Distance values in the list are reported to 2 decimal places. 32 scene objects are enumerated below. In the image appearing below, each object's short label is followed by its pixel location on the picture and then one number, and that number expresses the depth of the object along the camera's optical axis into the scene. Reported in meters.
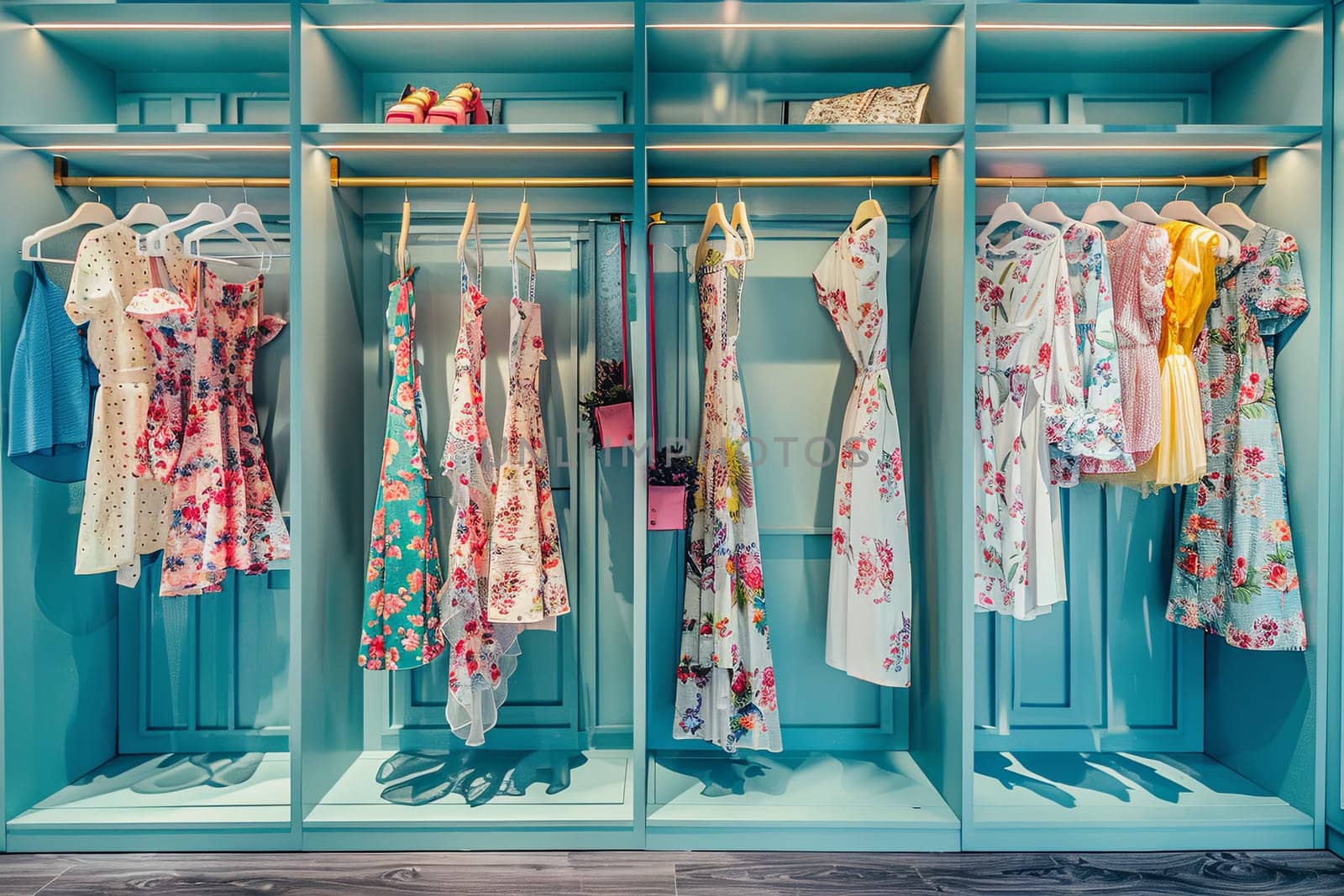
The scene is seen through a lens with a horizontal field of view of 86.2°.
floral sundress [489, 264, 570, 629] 1.98
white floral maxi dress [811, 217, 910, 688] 2.07
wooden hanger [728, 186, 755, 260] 1.97
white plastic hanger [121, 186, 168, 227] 2.09
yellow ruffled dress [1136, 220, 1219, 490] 2.01
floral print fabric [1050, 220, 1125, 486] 1.98
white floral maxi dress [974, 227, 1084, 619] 2.00
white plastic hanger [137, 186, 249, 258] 1.97
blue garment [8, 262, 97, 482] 1.92
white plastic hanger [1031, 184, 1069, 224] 2.10
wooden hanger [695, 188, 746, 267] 1.92
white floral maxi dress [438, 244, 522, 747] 1.97
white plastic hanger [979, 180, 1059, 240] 2.06
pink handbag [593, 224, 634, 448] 2.02
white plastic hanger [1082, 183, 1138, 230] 2.11
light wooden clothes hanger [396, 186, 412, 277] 1.99
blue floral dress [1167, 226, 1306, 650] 1.98
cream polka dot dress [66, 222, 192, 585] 1.97
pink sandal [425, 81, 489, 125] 1.96
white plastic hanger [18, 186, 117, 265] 1.96
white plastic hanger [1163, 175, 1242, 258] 2.03
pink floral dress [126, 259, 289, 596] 2.02
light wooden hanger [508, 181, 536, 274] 1.96
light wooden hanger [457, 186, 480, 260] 1.97
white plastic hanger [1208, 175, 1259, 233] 2.09
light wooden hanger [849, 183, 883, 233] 2.08
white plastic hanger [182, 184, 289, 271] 1.99
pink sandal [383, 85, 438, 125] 1.96
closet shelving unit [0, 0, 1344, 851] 1.93
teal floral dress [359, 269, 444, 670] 2.00
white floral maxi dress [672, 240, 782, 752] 2.05
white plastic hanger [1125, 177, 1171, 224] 2.12
